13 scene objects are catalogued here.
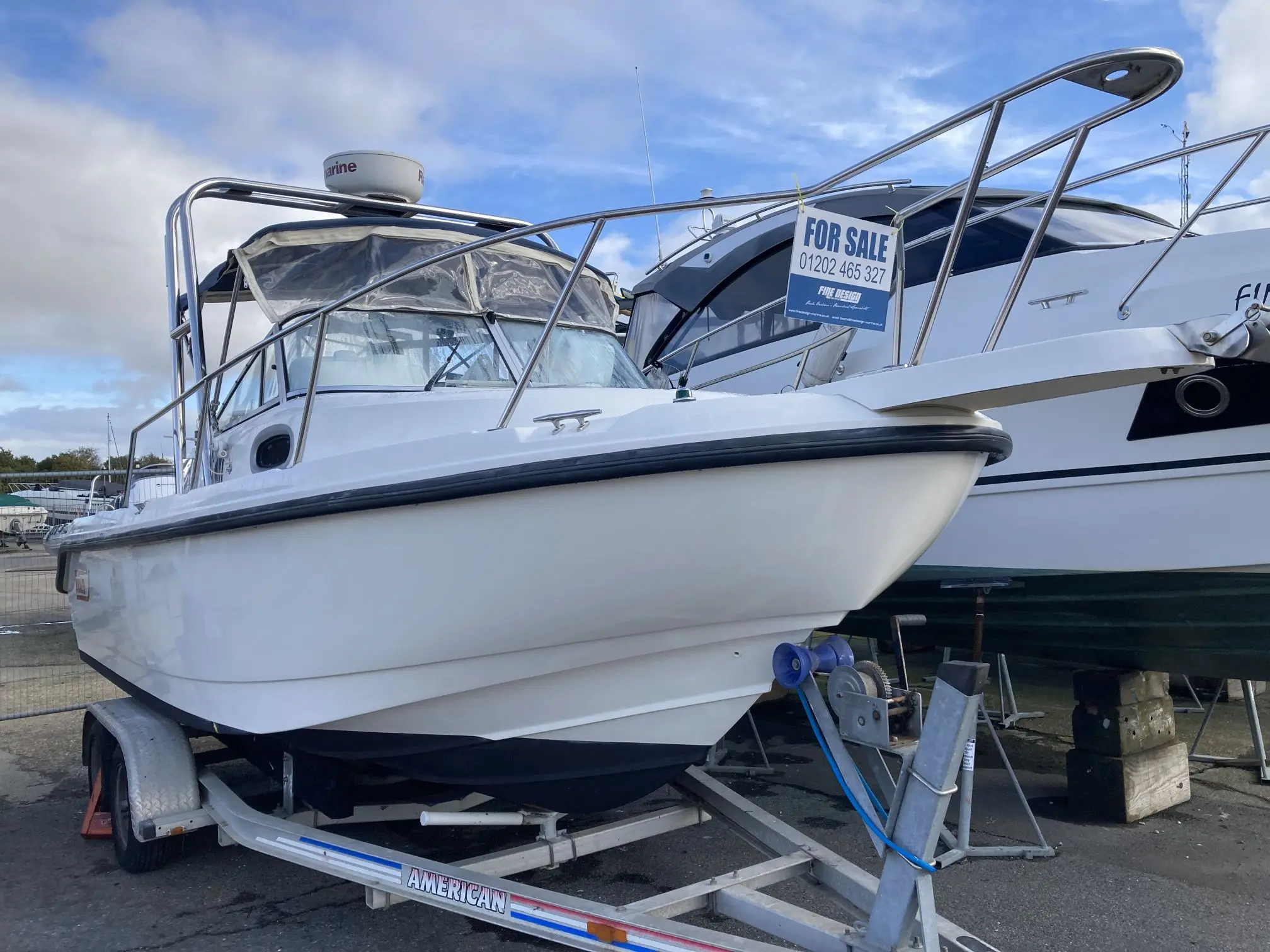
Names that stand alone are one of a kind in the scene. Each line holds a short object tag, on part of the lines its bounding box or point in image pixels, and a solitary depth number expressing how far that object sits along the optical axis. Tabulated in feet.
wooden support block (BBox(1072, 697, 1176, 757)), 13.50
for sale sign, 7.86
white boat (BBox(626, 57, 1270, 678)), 11.83
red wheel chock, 13.23
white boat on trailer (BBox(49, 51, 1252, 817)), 8.03
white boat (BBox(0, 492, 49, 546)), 66.85
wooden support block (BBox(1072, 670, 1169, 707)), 13.66
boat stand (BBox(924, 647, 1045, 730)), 18.43
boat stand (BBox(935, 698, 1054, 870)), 8.46
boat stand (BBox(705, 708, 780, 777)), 15.74
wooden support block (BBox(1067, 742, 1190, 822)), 13.42
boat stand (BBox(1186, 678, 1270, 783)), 15.12
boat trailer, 7.36
